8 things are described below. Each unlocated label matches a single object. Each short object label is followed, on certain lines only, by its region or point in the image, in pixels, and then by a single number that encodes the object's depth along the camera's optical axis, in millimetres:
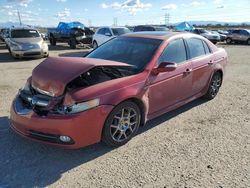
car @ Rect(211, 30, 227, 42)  21025
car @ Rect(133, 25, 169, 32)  13713
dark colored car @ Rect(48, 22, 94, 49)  13467
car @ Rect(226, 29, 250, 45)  19374
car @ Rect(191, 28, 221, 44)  18041
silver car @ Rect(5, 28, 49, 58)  9168
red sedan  2478
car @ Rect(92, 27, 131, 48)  11390
